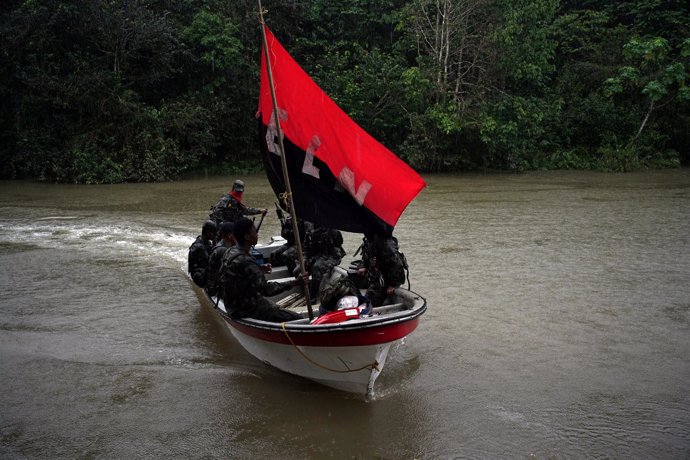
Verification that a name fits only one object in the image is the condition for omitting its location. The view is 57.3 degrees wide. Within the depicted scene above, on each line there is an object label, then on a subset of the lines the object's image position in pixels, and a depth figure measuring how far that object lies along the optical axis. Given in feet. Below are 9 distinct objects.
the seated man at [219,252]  22.09
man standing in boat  32.94
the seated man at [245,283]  19.51
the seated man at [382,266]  21.26
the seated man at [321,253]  25.07
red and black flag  20.15
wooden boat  17.46
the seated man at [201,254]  26.61
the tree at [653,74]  83.46
